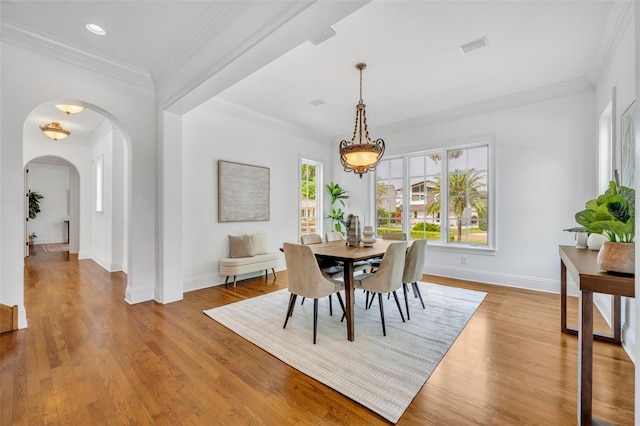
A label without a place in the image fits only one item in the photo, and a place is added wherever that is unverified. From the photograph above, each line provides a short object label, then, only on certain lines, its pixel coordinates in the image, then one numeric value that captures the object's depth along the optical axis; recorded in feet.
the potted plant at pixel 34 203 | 27.37
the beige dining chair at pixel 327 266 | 10.48
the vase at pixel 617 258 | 4.10
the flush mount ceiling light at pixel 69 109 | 13.14
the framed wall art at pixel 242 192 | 14.39
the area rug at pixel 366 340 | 5.99
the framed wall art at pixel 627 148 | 7.39
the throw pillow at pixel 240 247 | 14.44
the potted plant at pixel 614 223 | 4.15
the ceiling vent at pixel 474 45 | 8.91
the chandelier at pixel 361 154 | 10.57
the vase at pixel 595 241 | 6.86
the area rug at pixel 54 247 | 24.43
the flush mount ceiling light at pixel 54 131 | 16.13
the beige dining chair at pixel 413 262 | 9.80
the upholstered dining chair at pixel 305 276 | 8.04
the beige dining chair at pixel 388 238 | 12.59
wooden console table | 4.00
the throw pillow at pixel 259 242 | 15.07
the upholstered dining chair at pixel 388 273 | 8.45
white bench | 13.66
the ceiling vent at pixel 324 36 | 8.14
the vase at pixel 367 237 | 10.66
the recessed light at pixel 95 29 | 8.31
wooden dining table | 8.13
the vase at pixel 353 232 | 10.61
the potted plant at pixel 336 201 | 19.72
